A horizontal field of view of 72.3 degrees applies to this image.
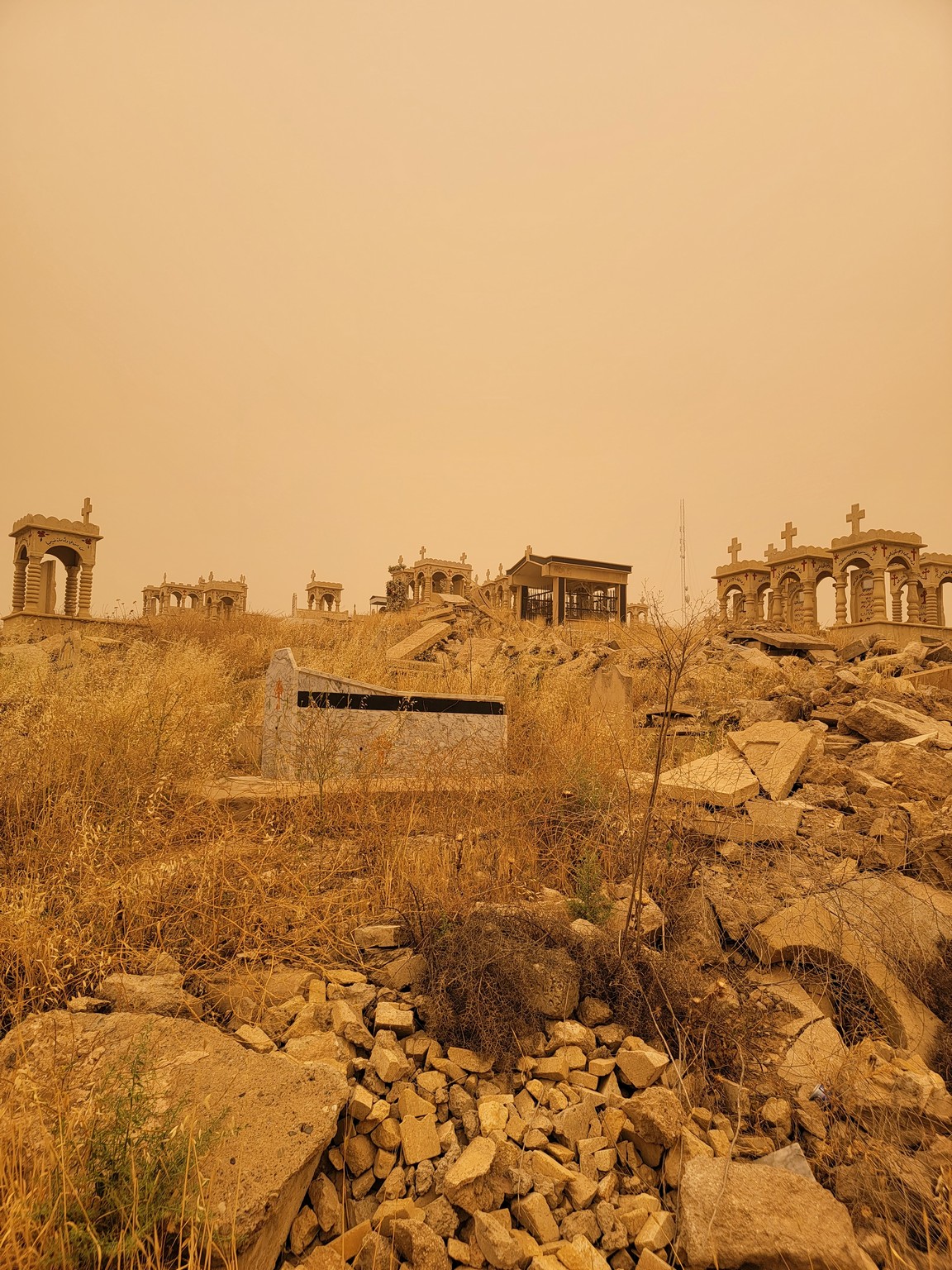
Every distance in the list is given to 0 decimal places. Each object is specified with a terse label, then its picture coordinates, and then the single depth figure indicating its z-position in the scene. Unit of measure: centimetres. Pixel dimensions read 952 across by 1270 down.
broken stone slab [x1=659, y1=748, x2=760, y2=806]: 489
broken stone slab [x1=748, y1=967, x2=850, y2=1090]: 277
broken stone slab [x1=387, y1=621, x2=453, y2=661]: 1237
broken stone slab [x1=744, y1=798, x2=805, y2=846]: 449
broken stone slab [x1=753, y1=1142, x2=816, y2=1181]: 225
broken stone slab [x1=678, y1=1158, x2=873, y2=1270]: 189
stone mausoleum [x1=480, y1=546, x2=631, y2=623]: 2236
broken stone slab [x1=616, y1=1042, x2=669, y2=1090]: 260
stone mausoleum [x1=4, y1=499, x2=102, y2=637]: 1734
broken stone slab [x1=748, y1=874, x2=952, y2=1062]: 306
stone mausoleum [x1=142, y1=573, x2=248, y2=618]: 3425
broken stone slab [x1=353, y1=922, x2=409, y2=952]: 320
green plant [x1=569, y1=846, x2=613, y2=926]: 351
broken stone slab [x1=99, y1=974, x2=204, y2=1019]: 263
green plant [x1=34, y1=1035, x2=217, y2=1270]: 161
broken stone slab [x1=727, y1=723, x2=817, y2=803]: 538
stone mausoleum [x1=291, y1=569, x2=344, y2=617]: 3781
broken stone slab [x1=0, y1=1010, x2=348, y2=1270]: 184
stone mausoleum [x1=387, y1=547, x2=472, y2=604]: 3034
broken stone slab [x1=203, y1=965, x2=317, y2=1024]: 273
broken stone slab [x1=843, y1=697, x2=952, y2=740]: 614
